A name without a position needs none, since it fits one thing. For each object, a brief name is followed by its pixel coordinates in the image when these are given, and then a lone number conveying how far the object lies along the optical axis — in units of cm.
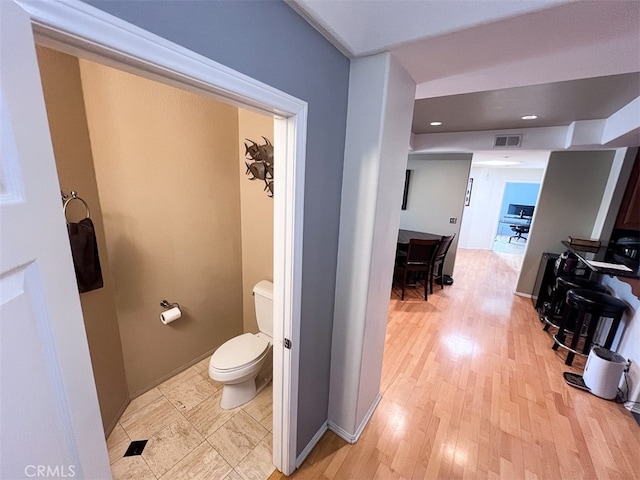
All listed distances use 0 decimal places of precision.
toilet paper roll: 191
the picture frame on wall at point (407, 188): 475
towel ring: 122
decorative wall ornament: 195
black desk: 876
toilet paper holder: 196
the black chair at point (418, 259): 352
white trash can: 204
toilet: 177
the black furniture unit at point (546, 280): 346
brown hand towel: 128
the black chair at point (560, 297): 272
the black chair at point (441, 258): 377
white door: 40
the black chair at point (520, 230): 830
